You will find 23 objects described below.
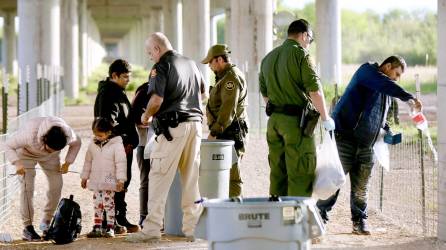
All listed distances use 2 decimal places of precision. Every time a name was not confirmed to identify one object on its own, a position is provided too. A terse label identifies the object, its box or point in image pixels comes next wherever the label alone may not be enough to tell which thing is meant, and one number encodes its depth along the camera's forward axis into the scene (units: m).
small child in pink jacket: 11.09
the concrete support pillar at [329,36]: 42.75
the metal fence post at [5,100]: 14.70
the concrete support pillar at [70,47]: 49.70
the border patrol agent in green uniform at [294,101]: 10.30
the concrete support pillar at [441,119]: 10.78
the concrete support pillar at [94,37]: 93.09
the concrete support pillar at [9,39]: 87.38
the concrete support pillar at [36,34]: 33.91
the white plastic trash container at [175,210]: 11.35
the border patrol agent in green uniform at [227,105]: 11.41
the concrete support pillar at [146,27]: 90.93
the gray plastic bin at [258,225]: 7.68
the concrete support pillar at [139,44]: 104.81
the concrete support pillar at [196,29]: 45.62
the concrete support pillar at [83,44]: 63.19
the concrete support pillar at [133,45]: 118.97
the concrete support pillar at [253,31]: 34.38
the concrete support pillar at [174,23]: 66.88
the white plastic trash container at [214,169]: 11.15
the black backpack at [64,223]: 10.87
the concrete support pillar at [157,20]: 81.26
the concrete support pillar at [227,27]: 62.76
